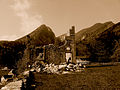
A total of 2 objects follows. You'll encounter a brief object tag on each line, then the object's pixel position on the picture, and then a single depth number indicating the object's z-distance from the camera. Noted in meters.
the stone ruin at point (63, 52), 15.66
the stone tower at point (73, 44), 15.64
